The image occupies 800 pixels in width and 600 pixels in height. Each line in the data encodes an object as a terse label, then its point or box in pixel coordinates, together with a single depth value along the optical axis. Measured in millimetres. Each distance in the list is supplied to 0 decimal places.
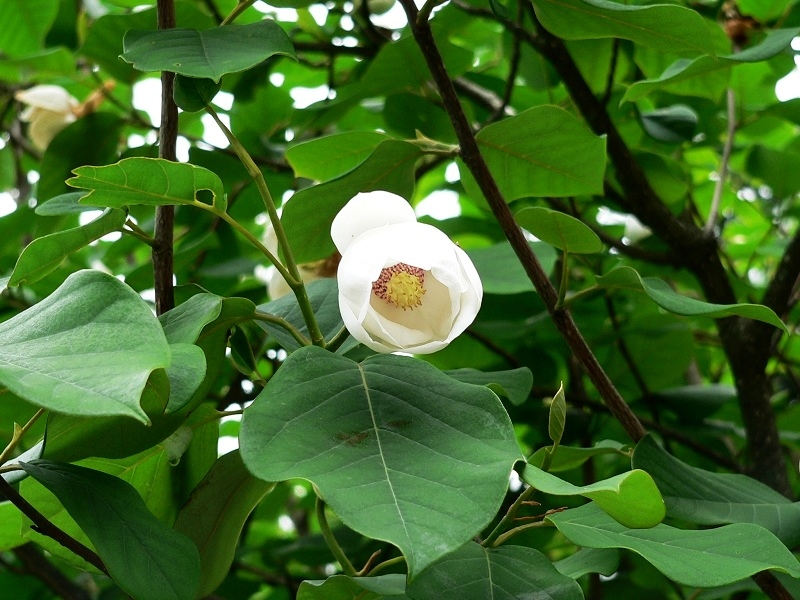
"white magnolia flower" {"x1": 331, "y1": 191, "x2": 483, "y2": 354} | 650
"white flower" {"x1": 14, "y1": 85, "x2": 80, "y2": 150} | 1397
